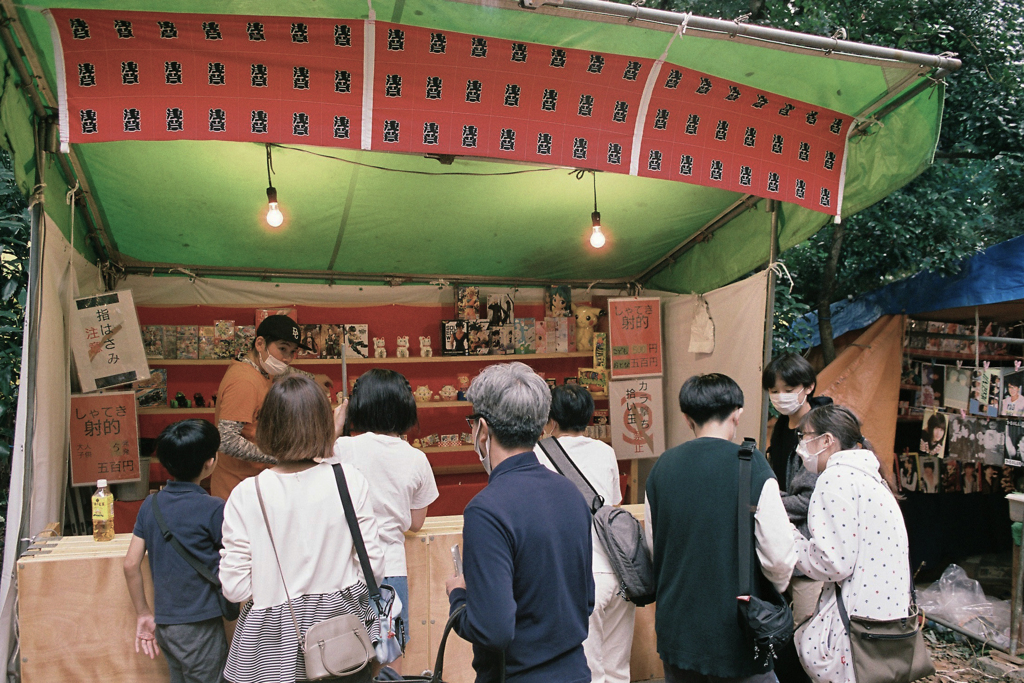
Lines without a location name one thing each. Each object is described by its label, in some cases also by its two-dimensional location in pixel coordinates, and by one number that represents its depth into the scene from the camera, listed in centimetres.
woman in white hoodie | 226
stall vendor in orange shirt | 341
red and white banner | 256
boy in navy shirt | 224
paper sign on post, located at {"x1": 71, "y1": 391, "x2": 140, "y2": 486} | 382
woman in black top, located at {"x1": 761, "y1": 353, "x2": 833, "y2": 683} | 279
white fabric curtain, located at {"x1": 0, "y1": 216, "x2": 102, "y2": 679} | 257
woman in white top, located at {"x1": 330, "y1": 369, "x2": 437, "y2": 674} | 232
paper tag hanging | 499
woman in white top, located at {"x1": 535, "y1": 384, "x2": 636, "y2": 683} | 251
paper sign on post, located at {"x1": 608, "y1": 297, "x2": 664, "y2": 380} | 545
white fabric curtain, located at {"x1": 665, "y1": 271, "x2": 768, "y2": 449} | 446
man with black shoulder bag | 199
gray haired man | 146
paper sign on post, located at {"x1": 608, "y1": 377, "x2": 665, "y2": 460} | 548
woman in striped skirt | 180
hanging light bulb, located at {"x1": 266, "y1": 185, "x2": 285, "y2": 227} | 365
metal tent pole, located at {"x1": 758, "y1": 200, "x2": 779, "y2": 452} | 427
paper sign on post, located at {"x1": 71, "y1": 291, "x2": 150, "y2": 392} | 350
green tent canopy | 283
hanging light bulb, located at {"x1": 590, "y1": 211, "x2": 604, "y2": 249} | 429
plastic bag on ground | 414
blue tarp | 404
